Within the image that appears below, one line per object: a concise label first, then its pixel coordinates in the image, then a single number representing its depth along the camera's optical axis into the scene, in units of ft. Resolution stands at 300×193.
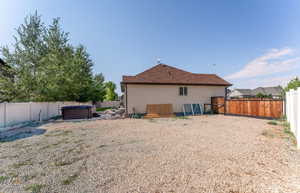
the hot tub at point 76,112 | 35.58
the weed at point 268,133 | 16.95
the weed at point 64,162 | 10.09
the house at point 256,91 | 129.90
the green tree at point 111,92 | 132.16
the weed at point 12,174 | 8.41
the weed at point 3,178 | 7.91
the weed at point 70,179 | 7.57
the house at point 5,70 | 40.51
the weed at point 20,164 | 9.89
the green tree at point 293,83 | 93.58
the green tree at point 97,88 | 64.28
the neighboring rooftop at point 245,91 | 139.95
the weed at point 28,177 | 8.04
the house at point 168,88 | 37.52
